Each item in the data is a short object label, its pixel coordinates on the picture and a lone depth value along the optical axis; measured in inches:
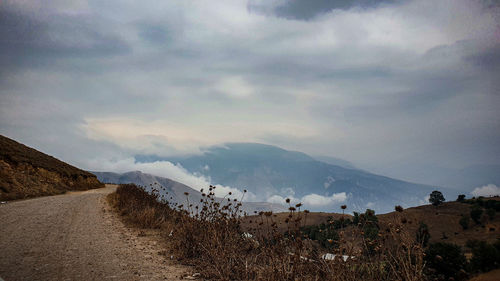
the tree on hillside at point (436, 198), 3663.9
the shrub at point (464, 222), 2704.2
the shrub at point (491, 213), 2653.8
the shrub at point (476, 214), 2721.5
